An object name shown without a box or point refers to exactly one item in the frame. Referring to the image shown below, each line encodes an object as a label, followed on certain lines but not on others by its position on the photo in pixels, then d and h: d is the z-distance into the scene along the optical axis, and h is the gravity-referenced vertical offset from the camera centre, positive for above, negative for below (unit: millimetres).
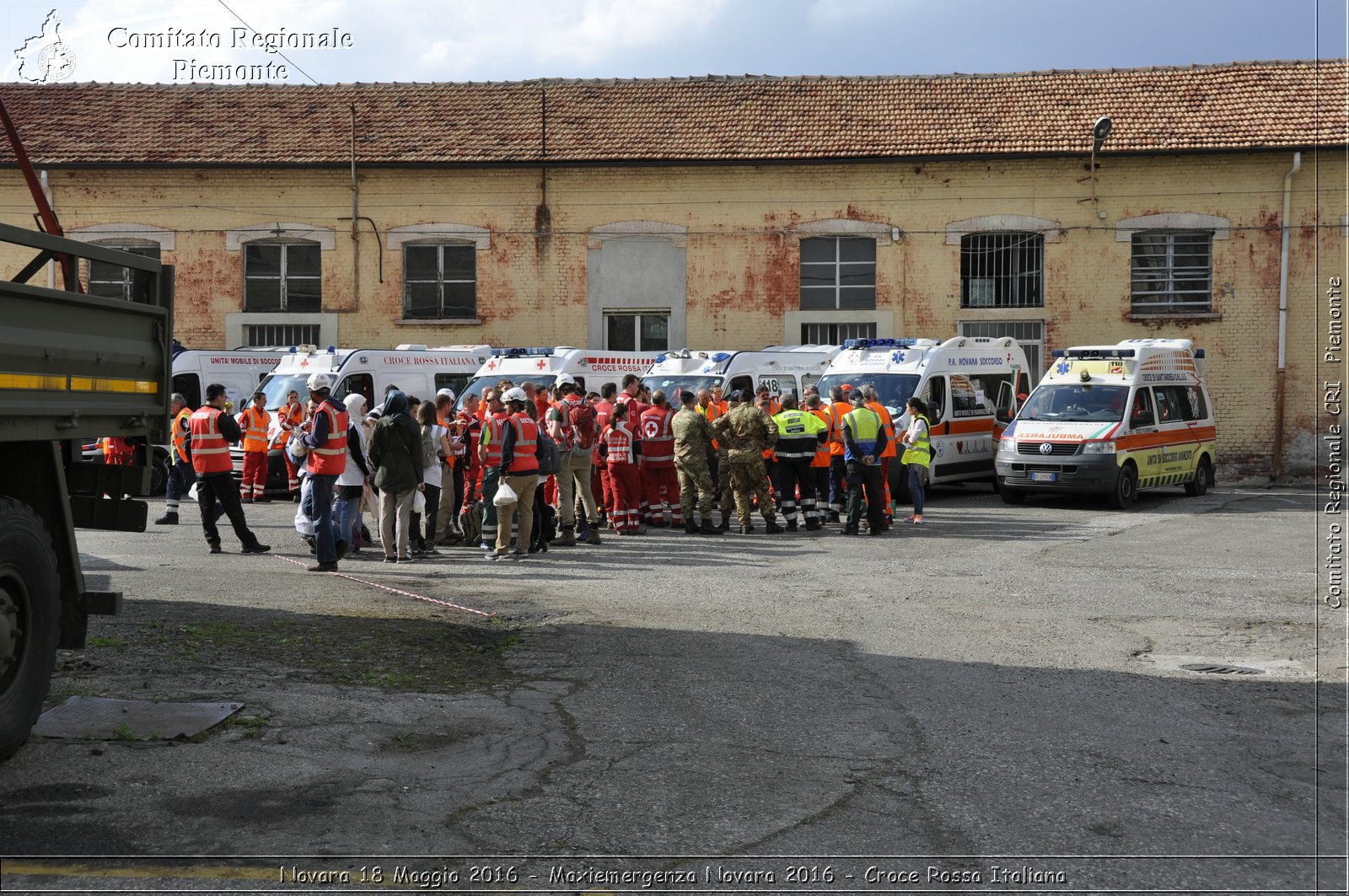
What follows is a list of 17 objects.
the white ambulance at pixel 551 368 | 21453 +931
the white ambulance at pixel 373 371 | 22234 +897
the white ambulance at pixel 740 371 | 21812 +890
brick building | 27672 +4518
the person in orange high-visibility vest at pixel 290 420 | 21016 +65
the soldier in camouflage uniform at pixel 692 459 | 16438 -434
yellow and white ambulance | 19719 -42
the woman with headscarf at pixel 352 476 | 13461 -533
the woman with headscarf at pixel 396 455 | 13352 -312
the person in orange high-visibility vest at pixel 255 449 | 21203 -403
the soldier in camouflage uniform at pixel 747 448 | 16469 -287
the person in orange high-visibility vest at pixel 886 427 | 16578 -32
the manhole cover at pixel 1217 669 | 8441 -1546
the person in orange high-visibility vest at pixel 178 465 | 17734 -611
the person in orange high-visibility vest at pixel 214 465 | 13914 -436
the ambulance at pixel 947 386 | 20844 +608
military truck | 5938 -15
